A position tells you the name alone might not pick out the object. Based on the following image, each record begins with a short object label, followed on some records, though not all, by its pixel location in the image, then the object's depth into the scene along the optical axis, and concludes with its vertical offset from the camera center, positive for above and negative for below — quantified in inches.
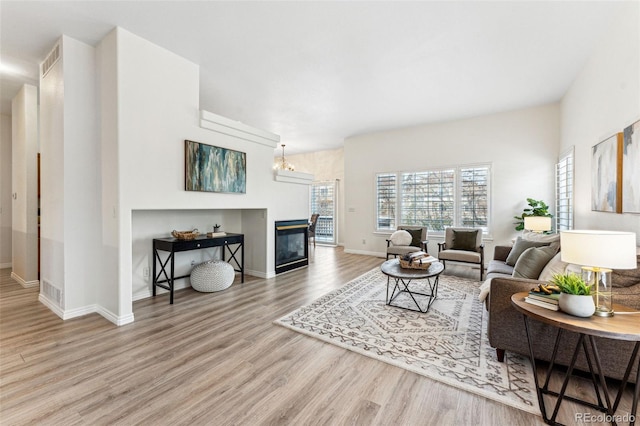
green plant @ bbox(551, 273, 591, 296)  66.8 -18.0
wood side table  58.7 -25.4
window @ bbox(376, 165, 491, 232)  231.1 +12.3
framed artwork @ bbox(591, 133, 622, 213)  106.9 +15.3
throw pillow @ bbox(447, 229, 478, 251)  206.8 -21.0
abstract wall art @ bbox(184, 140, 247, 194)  140.3 +23.9
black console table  138.9 -17.8
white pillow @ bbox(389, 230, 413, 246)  223.0 -21.1
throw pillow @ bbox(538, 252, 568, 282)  96.1 -20.2
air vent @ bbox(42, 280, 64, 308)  126.3 -37.8
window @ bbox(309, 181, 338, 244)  363.6 +5.6
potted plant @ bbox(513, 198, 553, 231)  192.7 +0.5
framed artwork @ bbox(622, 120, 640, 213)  93.7 +14.9
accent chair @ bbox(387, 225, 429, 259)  217.9 -25.8
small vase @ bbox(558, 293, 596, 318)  64.8 -22.0
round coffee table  127.3 -28.6
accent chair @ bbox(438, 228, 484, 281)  192.9 -25.9
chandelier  295.7 +49.3
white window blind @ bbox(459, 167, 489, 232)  228.2 +12.1
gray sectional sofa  73.2 -34.8
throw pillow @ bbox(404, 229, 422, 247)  231.0 -21.0
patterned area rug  79.8 -47.8
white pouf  159.2 -37.1
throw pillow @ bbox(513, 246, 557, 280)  108.9 -20.1
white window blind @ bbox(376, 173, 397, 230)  273.4 +11.1
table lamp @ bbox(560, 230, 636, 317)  63.8 -10.3
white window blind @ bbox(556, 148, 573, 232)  173.0 +13.0
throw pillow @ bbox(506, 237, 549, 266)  145.2 -19.7
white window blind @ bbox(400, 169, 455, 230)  245.1 +12.1
